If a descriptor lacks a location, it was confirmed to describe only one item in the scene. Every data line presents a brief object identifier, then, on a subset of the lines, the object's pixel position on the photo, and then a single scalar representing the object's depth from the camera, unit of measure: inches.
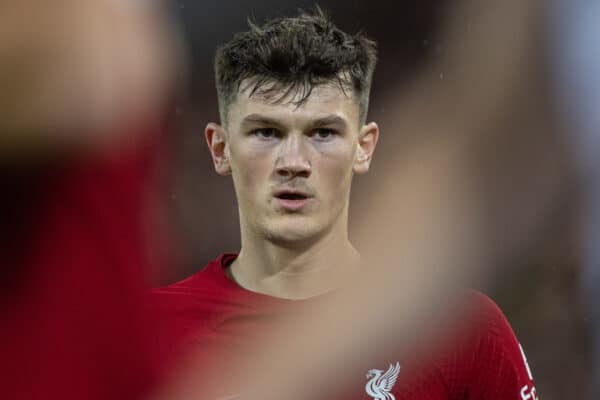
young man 305.1
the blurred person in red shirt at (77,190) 185.1
